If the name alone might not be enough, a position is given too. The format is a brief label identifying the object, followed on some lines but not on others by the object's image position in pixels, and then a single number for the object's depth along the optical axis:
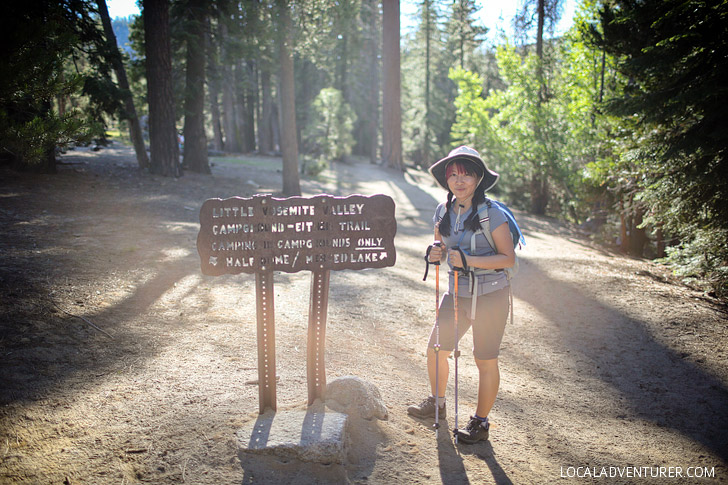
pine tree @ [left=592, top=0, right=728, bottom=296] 6.43
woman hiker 3.35
